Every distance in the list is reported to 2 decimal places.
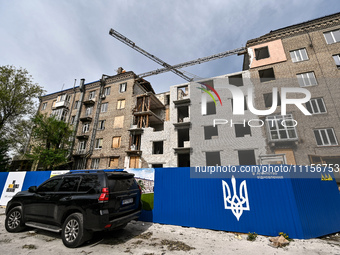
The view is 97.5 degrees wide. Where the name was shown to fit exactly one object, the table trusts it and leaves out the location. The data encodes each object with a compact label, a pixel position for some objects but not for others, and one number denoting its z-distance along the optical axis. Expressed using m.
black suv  4.20
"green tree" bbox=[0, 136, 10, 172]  21.96
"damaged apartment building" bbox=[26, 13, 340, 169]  15.48
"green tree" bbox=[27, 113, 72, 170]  21.16
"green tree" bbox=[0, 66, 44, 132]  21.38
